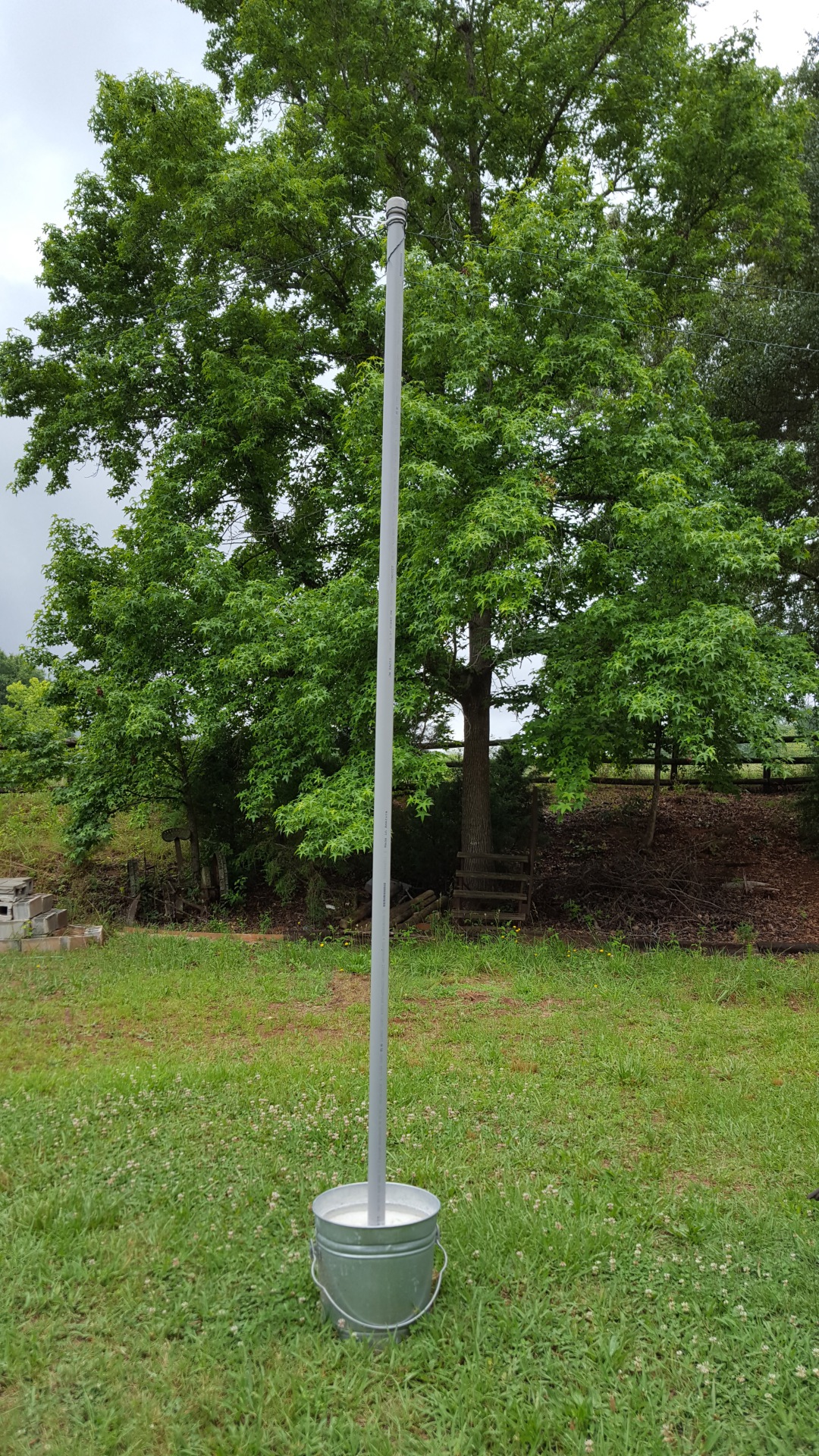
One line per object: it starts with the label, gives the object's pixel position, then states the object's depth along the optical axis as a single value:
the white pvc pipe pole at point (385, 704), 3.55
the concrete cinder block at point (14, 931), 10.55
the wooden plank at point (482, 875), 11.30
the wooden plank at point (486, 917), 11.26
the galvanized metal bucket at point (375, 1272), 3.33
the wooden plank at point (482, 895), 11.36
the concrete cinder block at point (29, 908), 10.74
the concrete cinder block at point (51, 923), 10.60
